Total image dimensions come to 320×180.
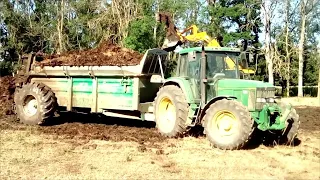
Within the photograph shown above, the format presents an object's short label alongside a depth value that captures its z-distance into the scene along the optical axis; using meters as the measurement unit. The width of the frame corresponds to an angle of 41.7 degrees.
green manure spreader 8.57
